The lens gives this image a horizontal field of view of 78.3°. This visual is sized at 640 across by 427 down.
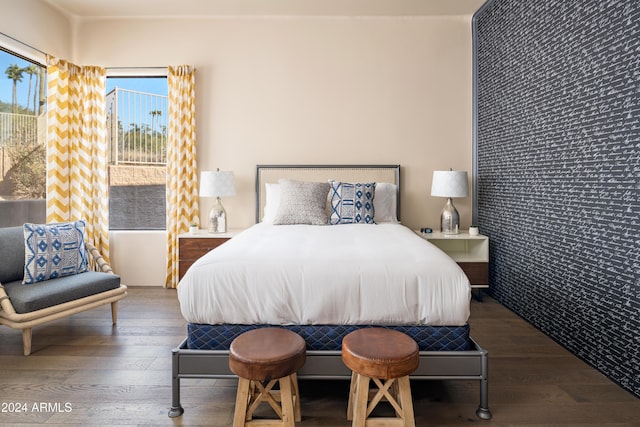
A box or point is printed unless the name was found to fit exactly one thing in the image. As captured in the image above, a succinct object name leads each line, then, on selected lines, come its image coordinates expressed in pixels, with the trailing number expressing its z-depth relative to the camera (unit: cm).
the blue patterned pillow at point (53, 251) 285
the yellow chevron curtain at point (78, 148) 394
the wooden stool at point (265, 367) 160
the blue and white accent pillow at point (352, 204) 359
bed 188
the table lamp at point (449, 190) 381
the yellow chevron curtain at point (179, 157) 419
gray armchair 256
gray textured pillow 352
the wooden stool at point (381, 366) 159
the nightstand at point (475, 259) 379
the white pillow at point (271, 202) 380
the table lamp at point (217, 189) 391
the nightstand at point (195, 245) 382
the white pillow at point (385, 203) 383
